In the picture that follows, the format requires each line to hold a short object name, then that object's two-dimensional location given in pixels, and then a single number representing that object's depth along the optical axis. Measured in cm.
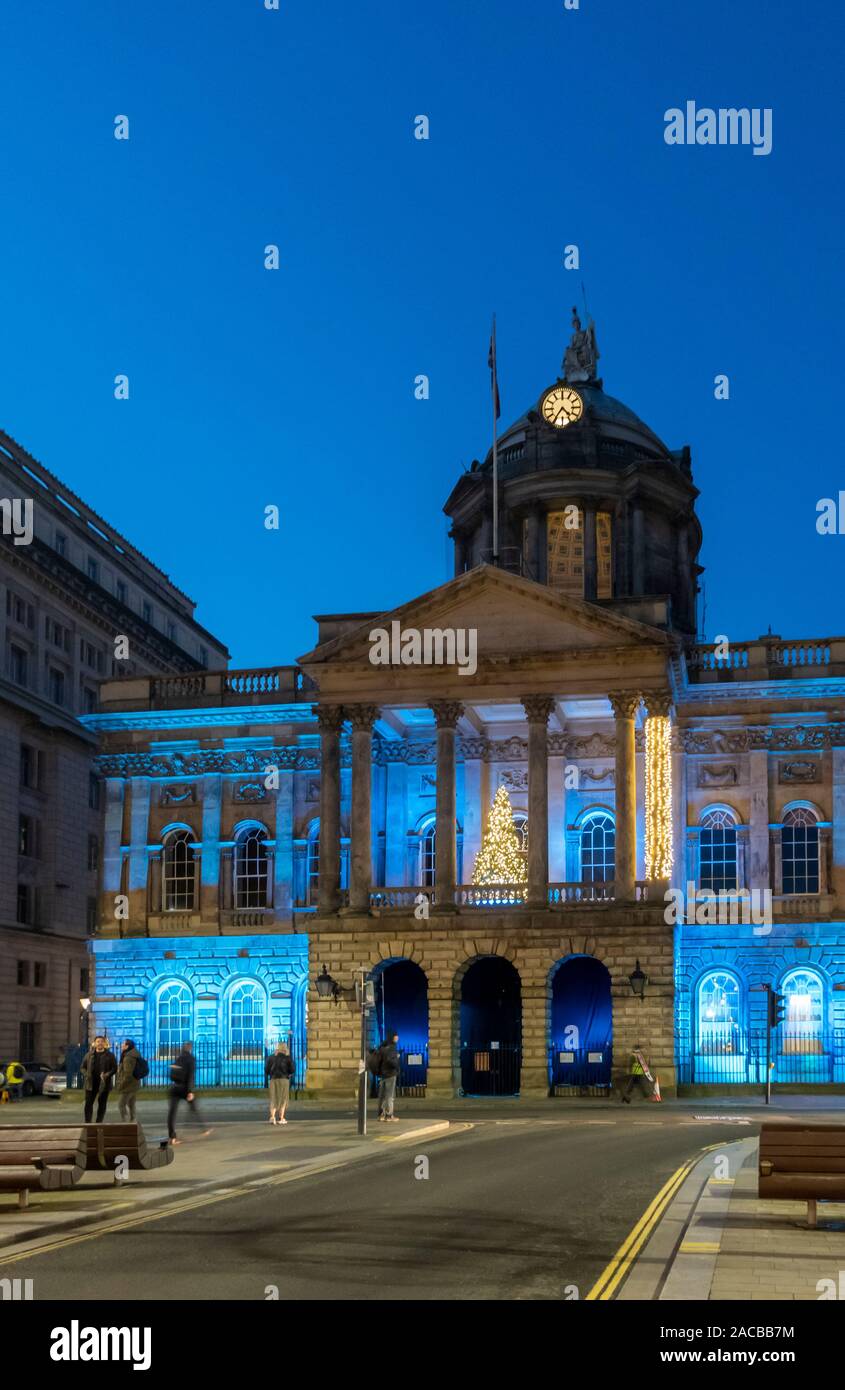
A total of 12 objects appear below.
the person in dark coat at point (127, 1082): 3073
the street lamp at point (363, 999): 3441
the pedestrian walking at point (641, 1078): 4919
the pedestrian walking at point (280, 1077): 3934
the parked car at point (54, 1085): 5972
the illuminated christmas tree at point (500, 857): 5375
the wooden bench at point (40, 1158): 2109
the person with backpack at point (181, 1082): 3222
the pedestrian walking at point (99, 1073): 3091
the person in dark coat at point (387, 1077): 3841
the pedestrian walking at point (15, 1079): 5800
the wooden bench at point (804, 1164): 1867
